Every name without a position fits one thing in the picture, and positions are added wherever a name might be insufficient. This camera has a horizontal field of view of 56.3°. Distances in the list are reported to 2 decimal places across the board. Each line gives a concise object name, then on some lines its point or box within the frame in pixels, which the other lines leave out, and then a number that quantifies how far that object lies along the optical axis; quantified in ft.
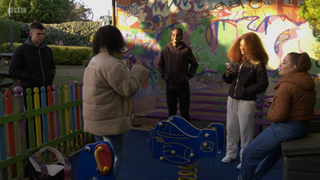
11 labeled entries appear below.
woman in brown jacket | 8.67
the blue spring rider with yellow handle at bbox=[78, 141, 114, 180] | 8.44
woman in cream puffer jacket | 8.58
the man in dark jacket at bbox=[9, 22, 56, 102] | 13.67
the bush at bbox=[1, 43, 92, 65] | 71.05
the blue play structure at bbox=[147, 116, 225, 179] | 11.07
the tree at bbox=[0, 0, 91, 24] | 127.90
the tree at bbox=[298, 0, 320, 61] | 16.34
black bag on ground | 11.80
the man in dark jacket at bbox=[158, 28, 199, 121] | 16.62
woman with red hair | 12.95
